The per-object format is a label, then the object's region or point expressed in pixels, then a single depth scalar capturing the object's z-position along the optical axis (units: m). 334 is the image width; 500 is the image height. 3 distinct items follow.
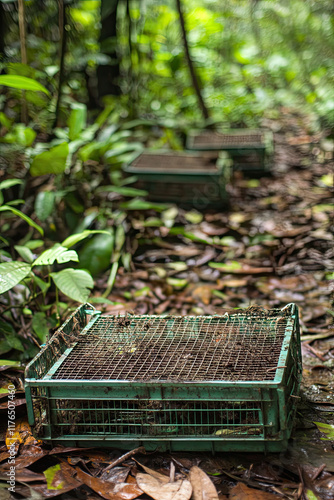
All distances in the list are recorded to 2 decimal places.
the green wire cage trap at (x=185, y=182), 4.89
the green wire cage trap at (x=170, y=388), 1.96
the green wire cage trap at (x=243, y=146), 5.87
